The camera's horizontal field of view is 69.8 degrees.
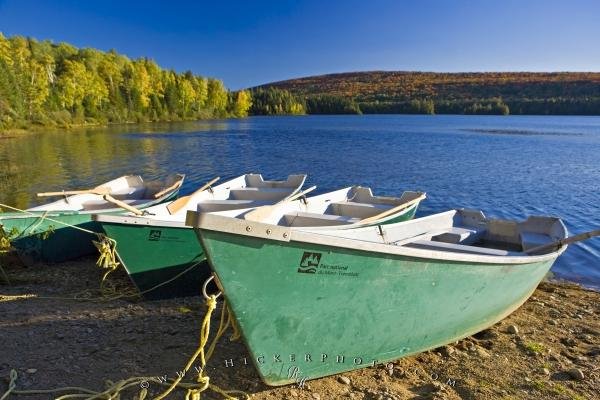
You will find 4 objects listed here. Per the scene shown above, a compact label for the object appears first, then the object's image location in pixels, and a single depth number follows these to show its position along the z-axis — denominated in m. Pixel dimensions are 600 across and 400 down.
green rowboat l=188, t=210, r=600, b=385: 3.83
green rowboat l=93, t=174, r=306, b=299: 6.61
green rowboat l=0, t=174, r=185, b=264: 8.16
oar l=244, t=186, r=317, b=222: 5.40
